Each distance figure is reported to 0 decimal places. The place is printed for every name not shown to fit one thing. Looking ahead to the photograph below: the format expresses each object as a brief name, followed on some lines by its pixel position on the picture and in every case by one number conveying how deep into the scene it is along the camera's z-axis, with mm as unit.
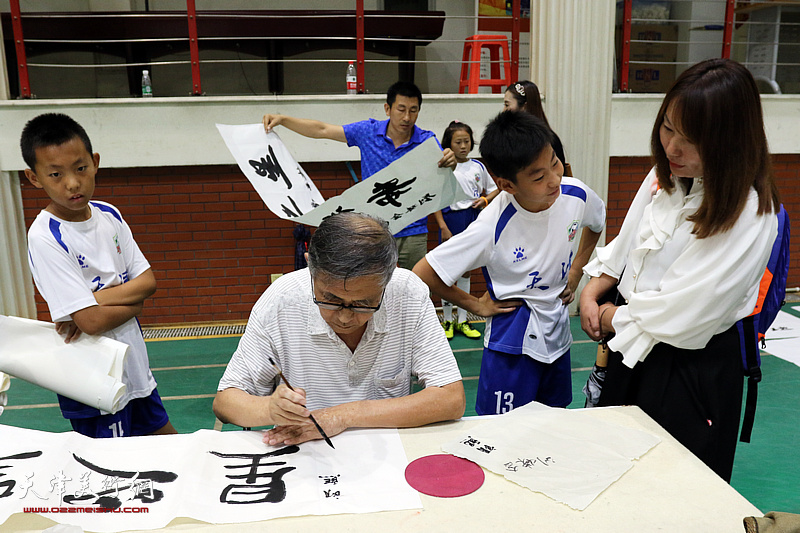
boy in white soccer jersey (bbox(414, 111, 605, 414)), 2090
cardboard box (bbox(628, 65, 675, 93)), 7242
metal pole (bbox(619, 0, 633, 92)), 5020
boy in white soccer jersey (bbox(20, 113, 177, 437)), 2094
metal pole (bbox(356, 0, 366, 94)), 4773
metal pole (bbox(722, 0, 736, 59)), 5071
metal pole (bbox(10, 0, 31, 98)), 4461
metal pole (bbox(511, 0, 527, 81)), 4932
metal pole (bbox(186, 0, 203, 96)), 4613
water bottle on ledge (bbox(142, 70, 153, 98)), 4846
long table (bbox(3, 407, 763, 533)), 1195
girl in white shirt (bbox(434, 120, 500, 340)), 4375
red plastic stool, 5359
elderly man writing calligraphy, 1498
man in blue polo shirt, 3609
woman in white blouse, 1463
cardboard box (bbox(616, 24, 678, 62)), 6953
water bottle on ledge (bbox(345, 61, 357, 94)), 4922
